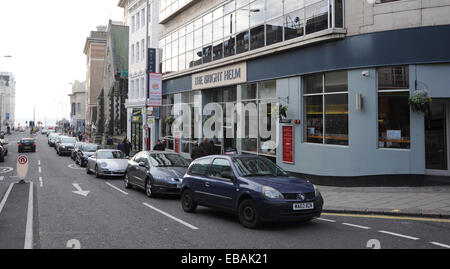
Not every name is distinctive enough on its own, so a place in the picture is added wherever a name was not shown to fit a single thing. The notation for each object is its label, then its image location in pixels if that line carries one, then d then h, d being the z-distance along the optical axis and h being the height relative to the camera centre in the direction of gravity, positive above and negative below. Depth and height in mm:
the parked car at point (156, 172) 12648 -1056
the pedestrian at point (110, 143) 35088 -219
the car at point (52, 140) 50241 +79
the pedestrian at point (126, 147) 25828 -418
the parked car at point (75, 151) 30175 -794
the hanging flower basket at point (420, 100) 12539 +1239
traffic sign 16788 -1069
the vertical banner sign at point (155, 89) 24605 +3135
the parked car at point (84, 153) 25625 -801
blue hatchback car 7973 -1079
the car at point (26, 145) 38656 -415
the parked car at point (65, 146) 35406 -475
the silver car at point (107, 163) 18766 -1082
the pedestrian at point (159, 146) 21836 -303
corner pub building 12961 +2096
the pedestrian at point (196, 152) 17797 -516
